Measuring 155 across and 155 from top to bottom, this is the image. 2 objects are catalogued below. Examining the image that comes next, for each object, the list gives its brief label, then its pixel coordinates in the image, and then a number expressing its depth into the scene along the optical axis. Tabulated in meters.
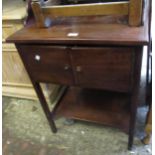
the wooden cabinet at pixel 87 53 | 0.84
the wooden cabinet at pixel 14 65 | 1.36
